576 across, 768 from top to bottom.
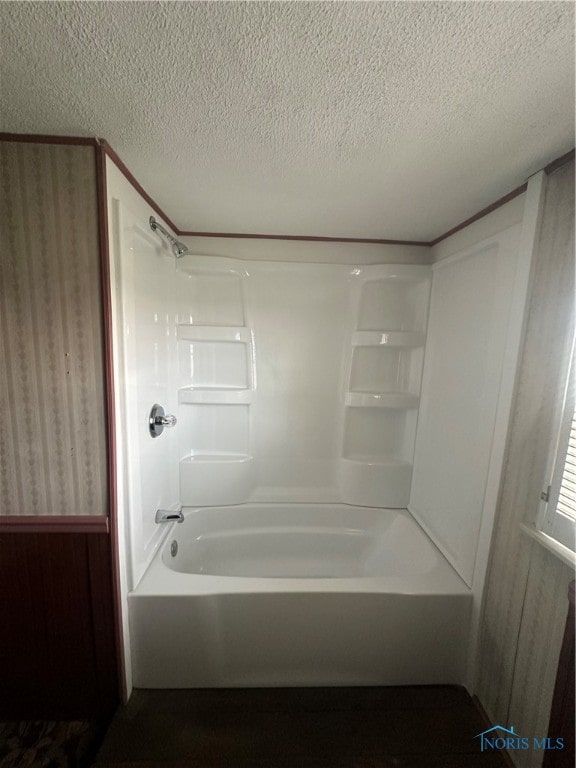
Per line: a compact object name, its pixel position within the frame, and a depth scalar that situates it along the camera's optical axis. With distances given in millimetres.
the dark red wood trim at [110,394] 954
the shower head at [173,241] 1329
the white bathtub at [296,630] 1225
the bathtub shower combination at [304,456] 1229
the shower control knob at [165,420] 1452
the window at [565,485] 906
